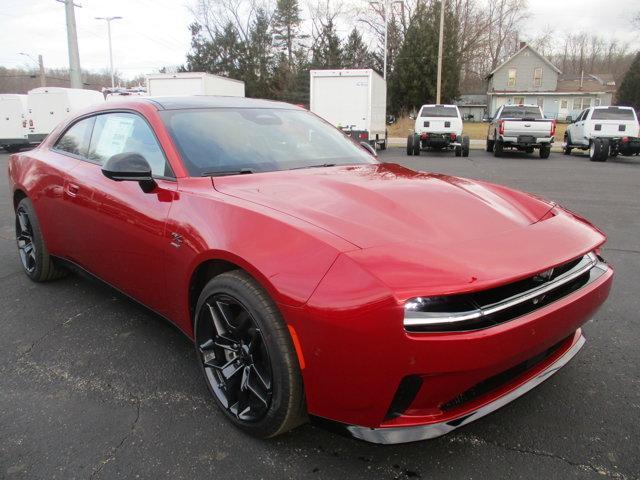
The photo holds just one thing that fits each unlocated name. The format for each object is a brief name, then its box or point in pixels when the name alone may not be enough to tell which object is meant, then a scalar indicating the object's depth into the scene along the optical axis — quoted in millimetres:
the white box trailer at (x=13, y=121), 19141
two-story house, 58000
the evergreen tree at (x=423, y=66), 40000
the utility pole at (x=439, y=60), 29859
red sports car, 1752
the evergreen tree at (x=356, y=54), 49219
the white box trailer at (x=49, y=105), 18739
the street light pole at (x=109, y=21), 35759
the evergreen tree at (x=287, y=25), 54259
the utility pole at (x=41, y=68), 50812
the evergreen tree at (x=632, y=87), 47875
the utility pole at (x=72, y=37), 19016
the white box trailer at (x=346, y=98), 18438
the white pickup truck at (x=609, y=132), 16703
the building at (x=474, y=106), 65488
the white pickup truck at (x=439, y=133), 18219
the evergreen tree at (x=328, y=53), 47875
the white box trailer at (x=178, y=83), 19188
